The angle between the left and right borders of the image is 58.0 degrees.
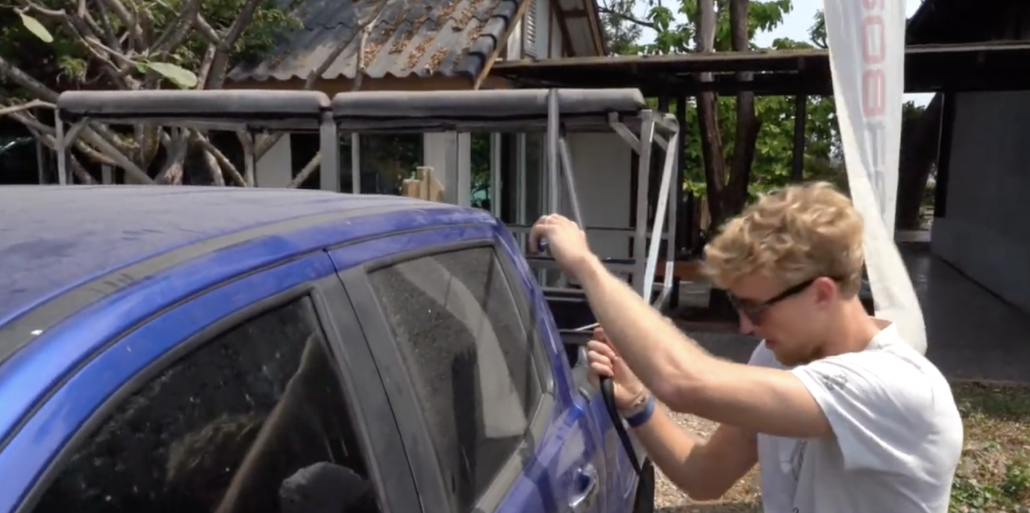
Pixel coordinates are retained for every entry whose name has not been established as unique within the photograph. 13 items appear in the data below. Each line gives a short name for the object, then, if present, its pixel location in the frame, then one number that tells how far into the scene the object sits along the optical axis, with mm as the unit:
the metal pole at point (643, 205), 4266
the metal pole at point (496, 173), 9289
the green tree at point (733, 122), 10008
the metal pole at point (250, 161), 5274
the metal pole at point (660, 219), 4570
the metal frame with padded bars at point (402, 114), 4211
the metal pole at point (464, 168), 6355
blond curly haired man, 1632
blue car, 978
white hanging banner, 4590
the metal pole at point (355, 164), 5586
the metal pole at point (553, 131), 4164
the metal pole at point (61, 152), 4449
